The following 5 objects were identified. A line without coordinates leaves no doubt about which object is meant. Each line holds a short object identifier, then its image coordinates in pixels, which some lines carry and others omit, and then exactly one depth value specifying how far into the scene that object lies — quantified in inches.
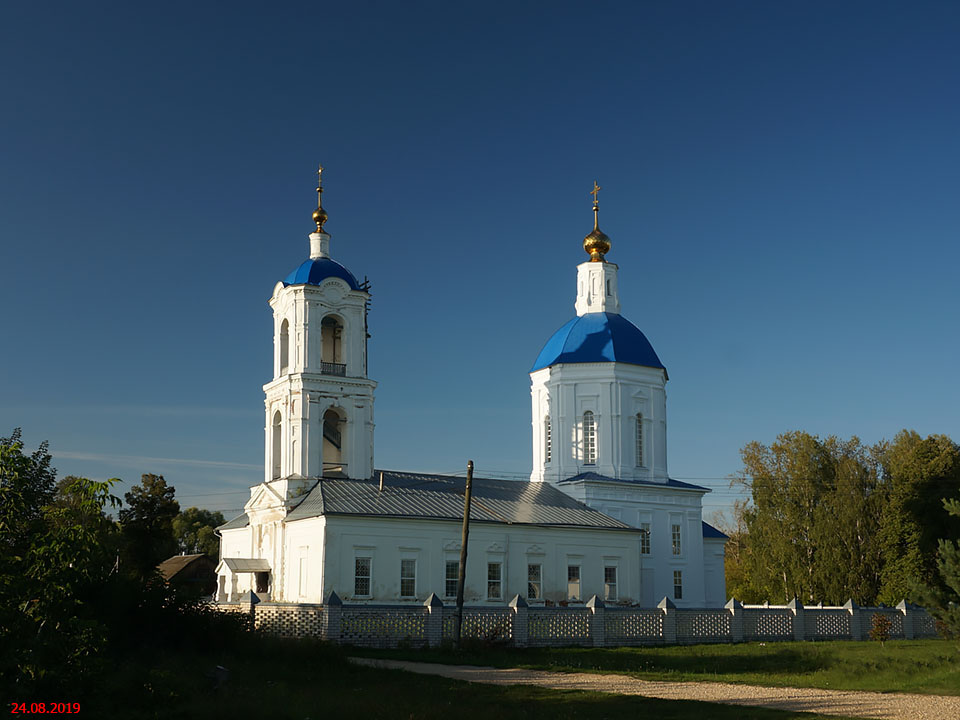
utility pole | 1158.3
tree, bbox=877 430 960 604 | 1744.6
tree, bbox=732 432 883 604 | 1863.9
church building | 1435.8
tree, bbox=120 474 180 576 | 1891.0
